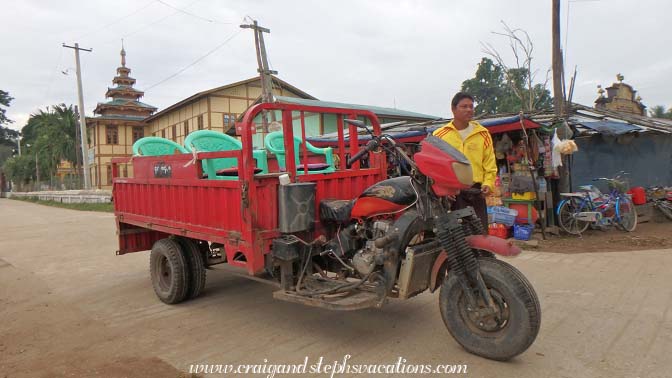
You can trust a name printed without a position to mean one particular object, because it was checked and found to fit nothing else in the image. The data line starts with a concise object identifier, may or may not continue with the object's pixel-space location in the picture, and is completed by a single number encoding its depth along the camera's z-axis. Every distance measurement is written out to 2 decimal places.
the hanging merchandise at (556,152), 7.69
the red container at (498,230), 7.98
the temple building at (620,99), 17.30
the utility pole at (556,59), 8.85
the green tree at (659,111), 42.86
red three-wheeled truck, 2.92
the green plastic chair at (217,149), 4.47
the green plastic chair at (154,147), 5.15
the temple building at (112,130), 33.50
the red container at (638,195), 9.26
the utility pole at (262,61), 14.04
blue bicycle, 8.10
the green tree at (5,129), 60.48
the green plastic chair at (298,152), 4.54
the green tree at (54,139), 39.91
